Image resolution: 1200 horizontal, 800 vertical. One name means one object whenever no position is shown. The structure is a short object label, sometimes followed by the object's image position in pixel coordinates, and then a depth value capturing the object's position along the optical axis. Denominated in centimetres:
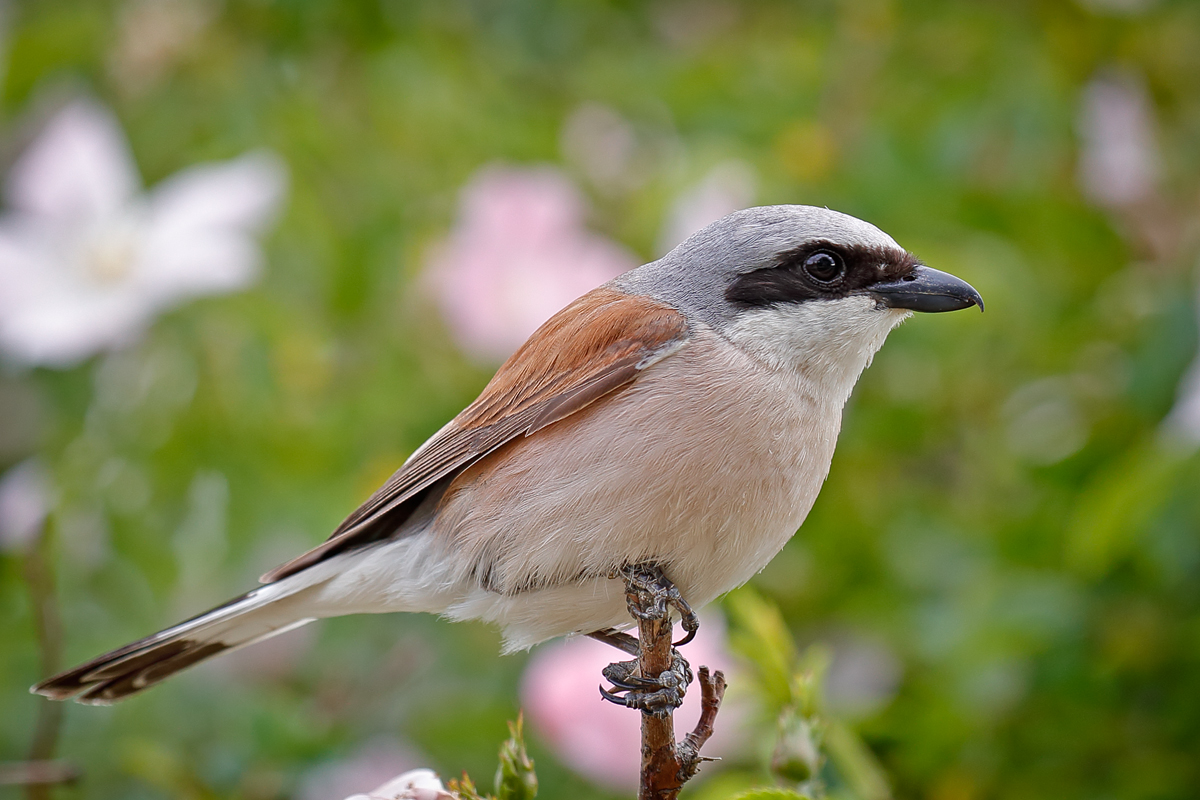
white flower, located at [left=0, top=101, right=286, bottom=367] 527
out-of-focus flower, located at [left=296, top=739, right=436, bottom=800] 445
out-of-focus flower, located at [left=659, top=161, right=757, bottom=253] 536
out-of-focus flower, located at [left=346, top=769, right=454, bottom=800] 262
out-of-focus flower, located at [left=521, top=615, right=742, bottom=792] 427
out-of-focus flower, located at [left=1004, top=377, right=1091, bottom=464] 562
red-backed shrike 342
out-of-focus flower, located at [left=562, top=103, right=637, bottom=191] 704
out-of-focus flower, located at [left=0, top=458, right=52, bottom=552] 511
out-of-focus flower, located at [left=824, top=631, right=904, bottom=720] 537
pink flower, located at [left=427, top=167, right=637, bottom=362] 558
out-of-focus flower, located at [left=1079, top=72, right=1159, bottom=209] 614
